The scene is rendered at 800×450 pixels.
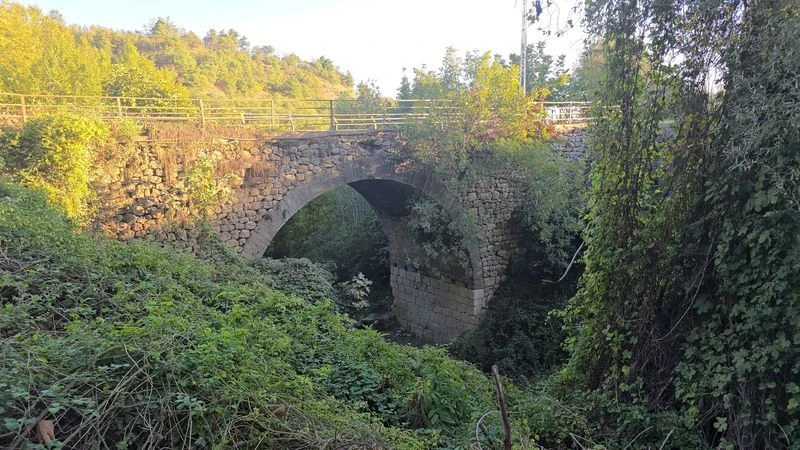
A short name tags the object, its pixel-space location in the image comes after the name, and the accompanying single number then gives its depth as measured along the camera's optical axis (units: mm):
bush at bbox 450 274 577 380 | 10391
